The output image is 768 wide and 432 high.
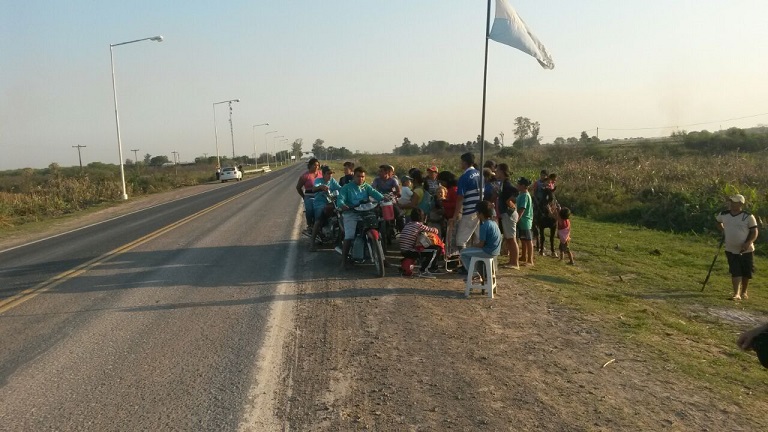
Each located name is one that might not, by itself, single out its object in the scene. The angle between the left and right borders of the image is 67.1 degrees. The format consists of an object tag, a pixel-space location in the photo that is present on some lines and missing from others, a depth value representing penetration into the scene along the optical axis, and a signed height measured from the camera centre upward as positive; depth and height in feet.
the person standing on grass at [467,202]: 28.37 -3.19
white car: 174.09 -10.82
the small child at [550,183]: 38.96 -3.09
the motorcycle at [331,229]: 34.88 -5.68
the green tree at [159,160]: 411.93 -15.82
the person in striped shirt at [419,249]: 29.07 -5.57
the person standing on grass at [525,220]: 33.86 -4.86
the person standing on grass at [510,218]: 32.04 -4.45
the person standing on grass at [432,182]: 35.94 -2.80
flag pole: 28.09 +2.86
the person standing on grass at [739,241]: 30.45 -5.51
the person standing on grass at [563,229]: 37.32 -5.98
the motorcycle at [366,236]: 29.37 -5.06
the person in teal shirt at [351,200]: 30.66 -3.32
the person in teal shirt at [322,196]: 36.73 -3.83
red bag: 28.84 -6.40
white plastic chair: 24.70 -6.01
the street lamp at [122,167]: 99.77 -4.93
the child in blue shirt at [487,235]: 25.46 -4.28
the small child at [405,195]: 36.42 -3.63
